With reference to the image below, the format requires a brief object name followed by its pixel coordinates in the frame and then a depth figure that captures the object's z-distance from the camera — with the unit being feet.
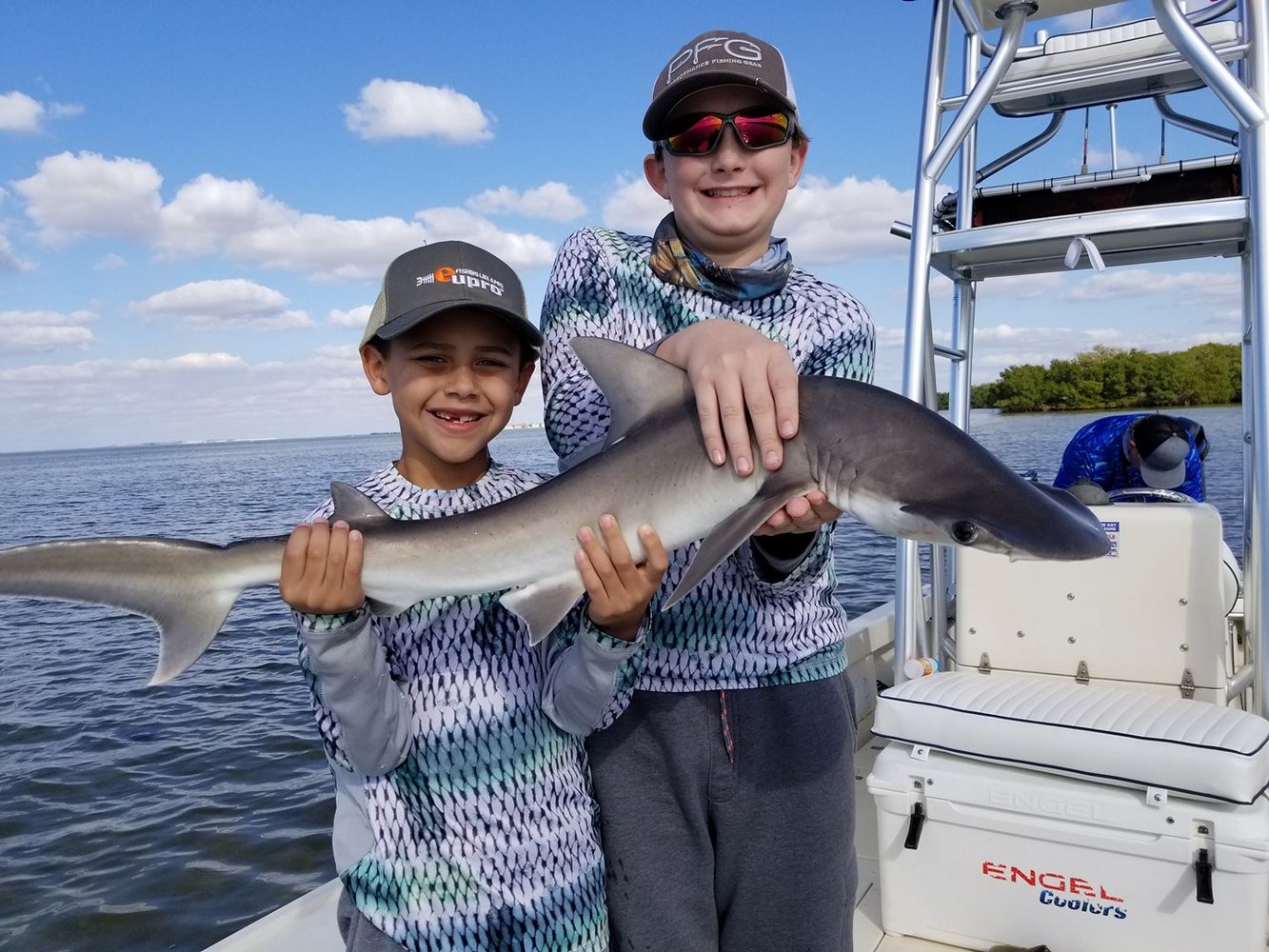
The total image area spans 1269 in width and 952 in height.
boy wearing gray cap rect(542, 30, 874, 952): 7.02
